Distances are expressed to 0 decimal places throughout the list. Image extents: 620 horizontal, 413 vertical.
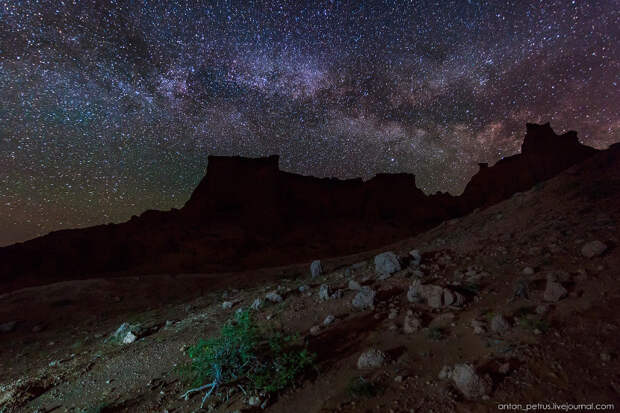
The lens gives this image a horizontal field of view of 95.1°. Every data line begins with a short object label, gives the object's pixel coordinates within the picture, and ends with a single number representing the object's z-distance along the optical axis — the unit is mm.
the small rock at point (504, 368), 2680
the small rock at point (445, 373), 2787
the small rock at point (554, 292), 3525
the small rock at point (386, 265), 5934
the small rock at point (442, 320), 3691
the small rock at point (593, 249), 4246
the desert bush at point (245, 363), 3199
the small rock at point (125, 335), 6484
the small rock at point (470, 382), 2516
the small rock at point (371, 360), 3221
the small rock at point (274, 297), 6256
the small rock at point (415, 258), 6129
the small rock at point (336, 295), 5399
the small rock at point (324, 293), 5477
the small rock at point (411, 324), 3699
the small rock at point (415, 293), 4434
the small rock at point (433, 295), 4113
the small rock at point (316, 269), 8672
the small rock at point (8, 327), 9859
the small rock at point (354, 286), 5522
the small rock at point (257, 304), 6141
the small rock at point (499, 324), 3259
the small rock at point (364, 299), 4672
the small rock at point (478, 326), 3328
